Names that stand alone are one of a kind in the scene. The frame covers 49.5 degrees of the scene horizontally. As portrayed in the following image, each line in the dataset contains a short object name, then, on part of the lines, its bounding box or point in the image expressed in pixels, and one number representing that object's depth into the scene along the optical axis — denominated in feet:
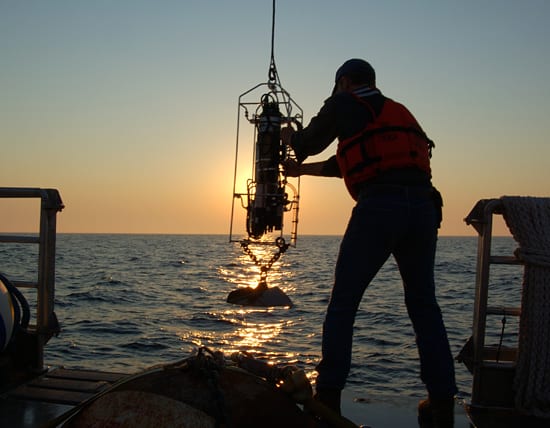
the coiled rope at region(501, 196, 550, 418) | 12.00
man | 9.97
